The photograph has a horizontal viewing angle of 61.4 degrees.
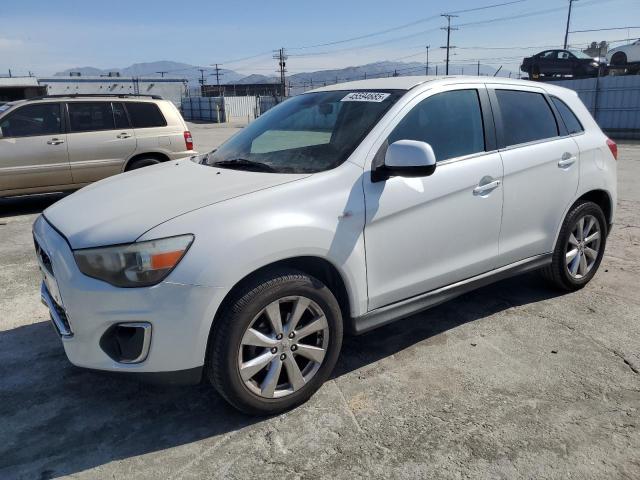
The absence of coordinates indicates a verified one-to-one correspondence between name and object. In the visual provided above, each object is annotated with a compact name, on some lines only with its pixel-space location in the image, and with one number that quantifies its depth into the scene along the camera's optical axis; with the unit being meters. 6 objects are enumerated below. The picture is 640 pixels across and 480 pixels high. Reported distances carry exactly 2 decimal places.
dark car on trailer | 25.89
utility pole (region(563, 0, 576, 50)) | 53.44
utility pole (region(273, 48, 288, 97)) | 64.10
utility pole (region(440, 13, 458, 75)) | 70.00
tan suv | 7.87
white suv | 2.49
